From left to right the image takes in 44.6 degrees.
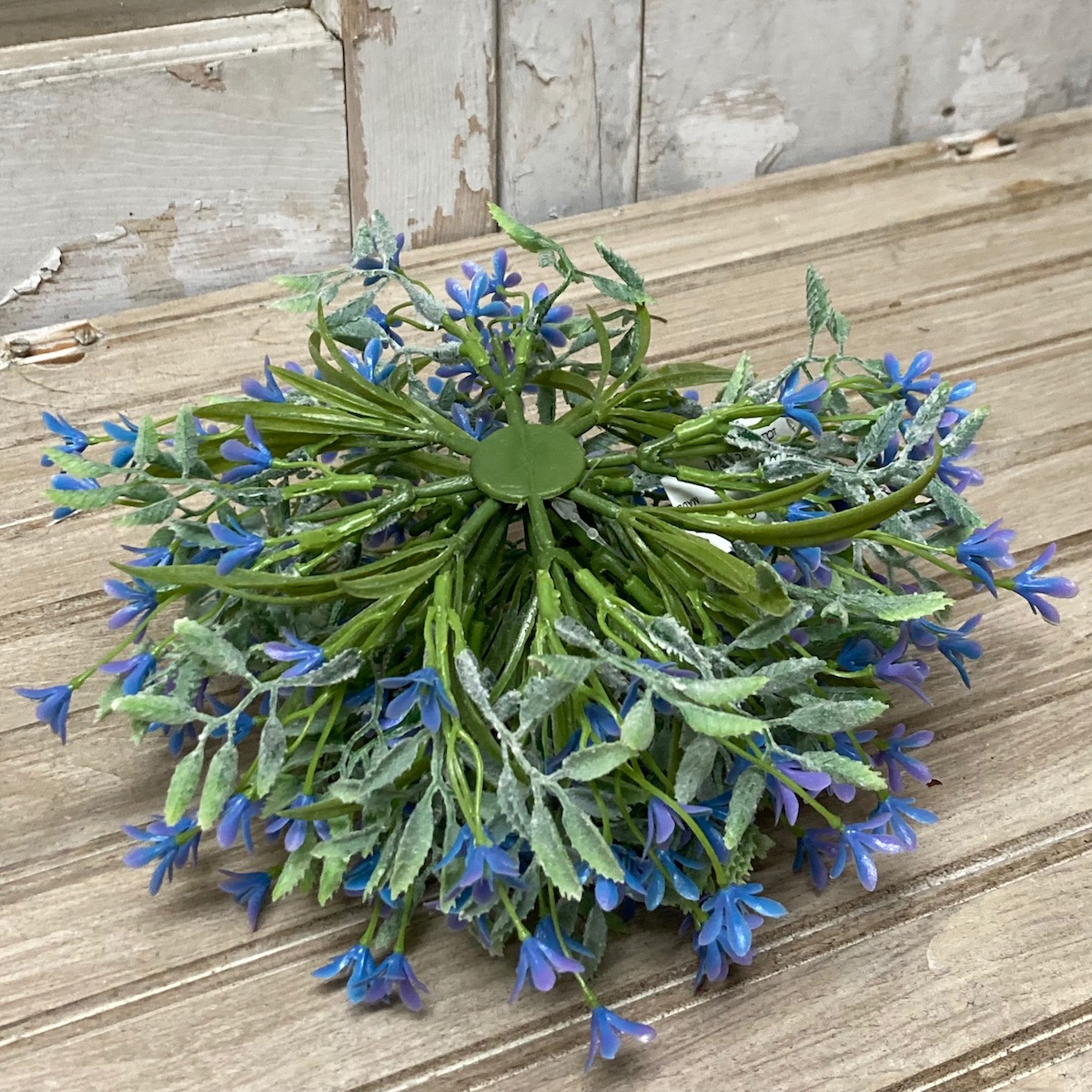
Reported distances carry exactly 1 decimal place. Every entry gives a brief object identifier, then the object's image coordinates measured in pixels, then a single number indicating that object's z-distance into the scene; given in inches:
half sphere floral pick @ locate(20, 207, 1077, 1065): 22.9
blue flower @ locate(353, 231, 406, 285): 31.4
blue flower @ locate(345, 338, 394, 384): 30.7
